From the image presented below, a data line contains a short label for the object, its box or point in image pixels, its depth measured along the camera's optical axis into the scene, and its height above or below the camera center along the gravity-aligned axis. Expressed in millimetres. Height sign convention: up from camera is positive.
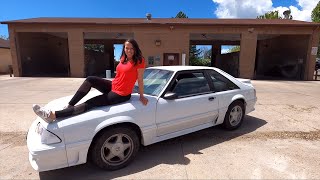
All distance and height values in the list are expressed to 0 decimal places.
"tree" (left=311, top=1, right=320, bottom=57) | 33469 +7017
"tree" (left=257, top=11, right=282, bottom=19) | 40975 +8455
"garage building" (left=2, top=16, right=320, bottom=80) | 17078 +1832
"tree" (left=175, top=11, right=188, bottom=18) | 44531 +8881
